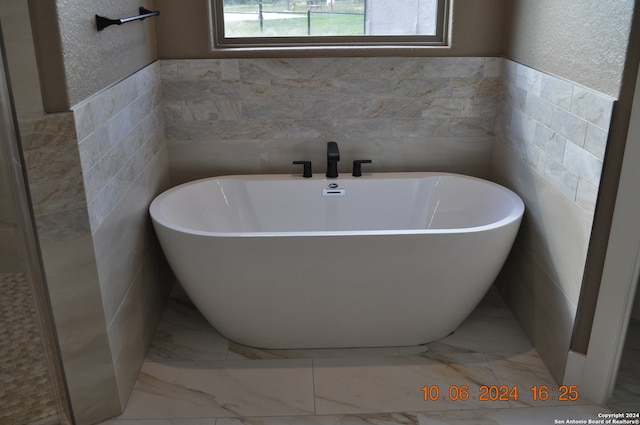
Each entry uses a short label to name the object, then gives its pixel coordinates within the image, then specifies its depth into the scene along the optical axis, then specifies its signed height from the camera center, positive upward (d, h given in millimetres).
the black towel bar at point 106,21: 2059 -115
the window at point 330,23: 3010 -173
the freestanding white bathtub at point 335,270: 2316 -1076
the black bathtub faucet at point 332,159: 2900 -791
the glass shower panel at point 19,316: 1771 -1005
